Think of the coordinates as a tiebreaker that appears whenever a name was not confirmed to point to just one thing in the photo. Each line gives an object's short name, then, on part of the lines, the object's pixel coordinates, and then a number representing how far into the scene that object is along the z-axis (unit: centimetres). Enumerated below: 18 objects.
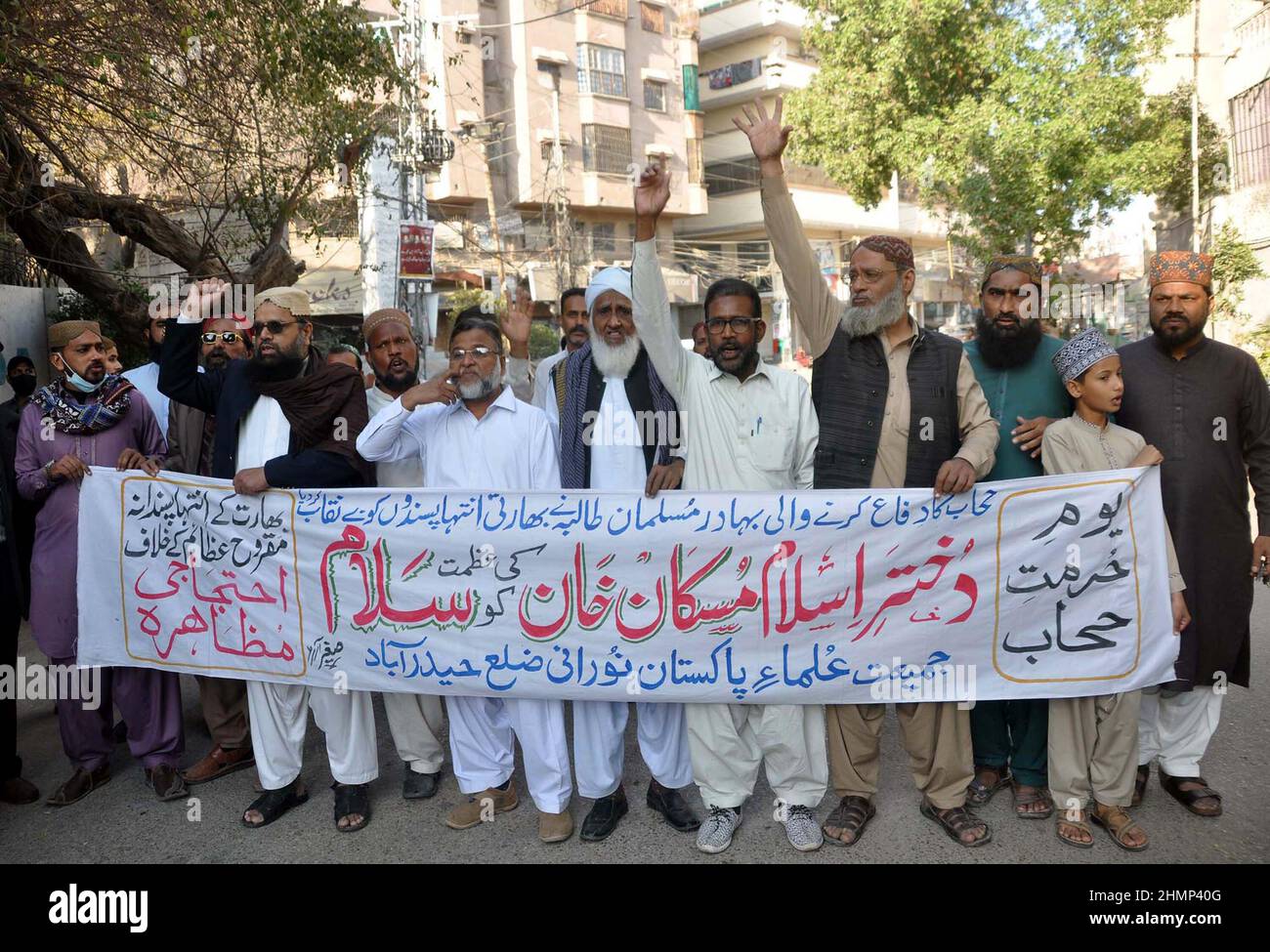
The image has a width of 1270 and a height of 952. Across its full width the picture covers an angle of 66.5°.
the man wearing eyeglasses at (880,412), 353
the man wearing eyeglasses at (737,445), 354
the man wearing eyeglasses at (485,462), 372
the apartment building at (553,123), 2705
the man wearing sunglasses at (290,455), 389
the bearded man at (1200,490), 370
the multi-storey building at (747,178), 3428
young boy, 349
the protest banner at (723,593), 353
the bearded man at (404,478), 400
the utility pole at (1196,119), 1585
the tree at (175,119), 595
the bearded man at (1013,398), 375
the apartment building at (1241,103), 1484
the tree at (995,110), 1455
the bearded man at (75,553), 418
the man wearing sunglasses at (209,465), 436
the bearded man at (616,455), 372
